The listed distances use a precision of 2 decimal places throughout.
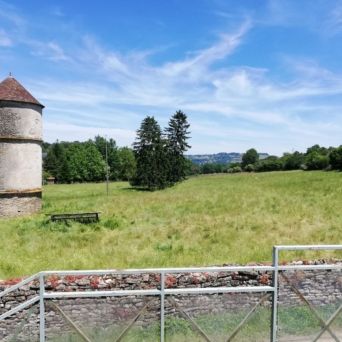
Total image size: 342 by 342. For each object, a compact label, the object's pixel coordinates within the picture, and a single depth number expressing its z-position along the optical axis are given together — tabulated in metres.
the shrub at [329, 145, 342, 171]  56.48
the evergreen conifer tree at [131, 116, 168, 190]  51.72
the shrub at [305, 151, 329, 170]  62.69
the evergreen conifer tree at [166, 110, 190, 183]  62.80
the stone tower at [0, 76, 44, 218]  26.92
